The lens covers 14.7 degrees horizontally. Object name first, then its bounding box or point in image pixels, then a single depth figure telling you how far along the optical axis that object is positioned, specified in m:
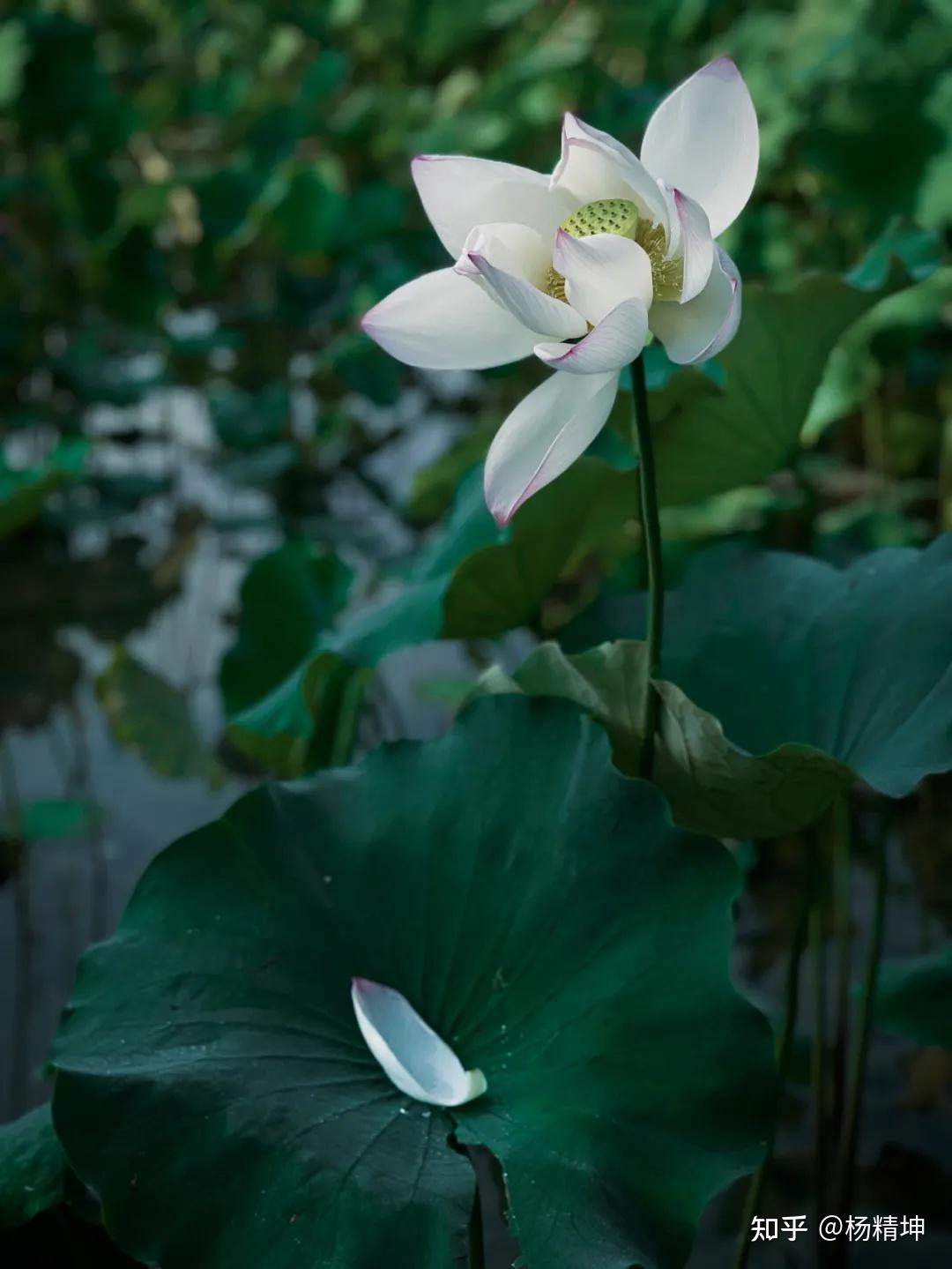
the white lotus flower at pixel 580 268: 1.78
